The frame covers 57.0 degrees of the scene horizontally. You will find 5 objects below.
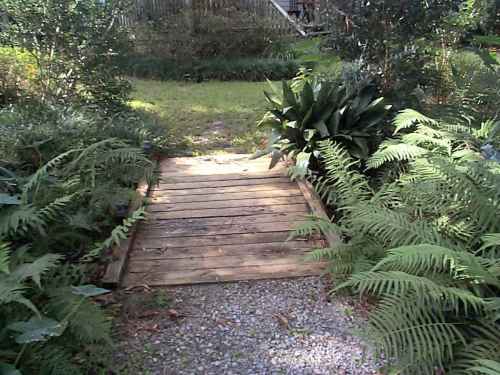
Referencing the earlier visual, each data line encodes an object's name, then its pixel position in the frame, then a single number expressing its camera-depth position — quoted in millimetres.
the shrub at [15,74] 6379
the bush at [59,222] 2088
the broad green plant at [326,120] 4660
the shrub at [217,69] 10570
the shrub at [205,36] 10930
